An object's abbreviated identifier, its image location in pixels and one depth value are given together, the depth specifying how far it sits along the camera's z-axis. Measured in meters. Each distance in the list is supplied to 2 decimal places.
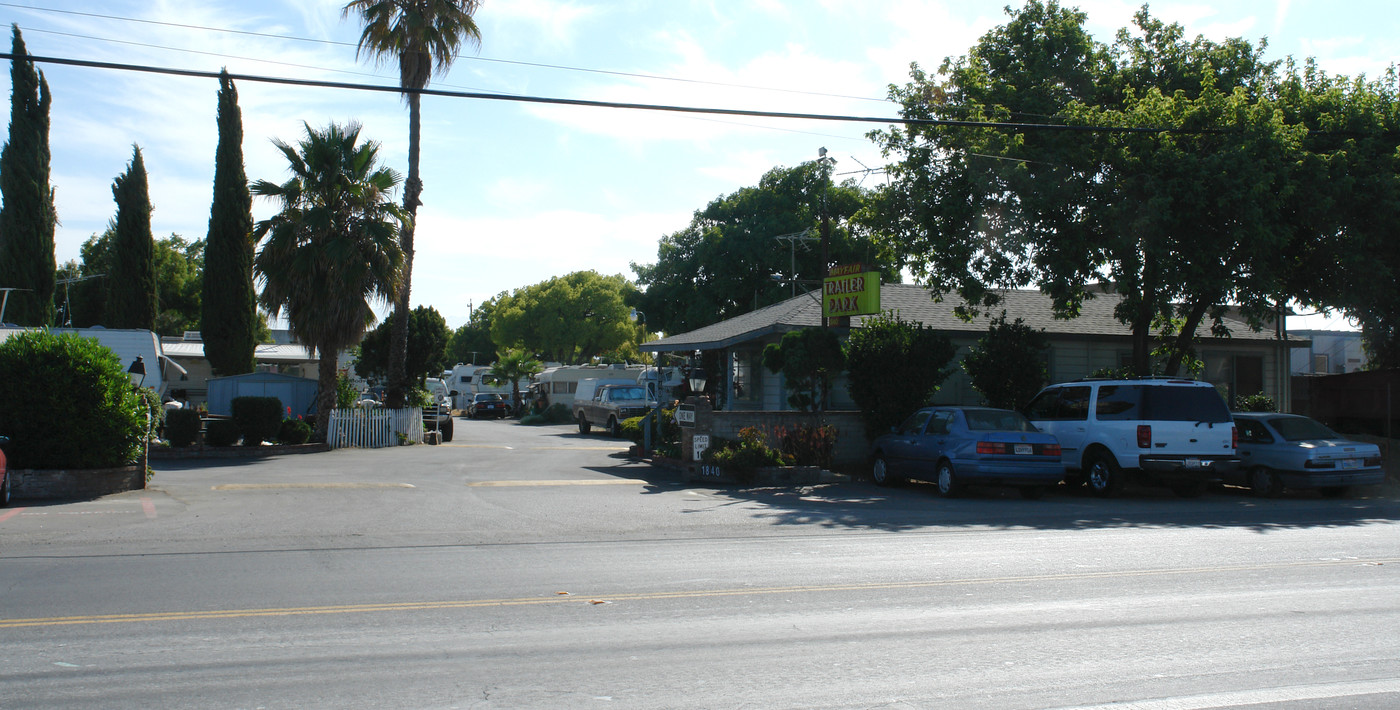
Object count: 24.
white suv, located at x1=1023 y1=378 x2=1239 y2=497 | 15.74
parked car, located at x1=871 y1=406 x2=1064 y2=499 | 15.53
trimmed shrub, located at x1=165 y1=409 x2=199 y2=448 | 21.53
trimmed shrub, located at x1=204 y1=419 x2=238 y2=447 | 21.95
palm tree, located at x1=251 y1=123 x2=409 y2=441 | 23.84
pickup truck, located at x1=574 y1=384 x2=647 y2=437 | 33.31
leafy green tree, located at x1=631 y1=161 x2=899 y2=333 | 46.41
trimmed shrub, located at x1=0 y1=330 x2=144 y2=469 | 14.06
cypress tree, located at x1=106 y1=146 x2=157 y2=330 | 39.00
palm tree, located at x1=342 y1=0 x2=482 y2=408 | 25.67
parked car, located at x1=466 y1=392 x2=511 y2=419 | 51.88
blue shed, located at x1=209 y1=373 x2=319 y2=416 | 27.42
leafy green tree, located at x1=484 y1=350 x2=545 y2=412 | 54.28
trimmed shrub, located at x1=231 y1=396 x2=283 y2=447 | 22.28
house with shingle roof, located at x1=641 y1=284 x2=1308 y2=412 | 23.70
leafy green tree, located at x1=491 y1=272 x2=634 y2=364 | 69.50
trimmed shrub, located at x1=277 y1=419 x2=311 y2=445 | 23.39
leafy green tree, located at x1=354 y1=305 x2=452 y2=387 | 32.19
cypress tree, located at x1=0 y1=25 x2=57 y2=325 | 37.12
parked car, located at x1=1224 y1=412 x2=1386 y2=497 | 16.50
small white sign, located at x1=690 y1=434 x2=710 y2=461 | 18.58
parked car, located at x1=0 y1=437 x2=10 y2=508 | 12.59
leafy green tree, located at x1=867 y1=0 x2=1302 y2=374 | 18.11
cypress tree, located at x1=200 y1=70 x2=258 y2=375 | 32.31
